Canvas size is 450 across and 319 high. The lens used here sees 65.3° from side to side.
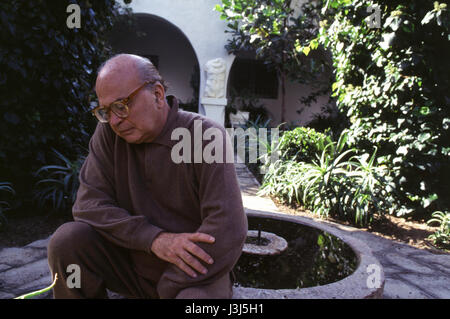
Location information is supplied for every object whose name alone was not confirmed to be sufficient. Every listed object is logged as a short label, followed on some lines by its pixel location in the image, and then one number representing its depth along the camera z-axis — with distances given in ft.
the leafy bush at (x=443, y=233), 11.03
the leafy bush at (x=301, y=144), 17.22
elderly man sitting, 4.24
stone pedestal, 29.63
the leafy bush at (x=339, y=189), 12.55
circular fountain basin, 4.72
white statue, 29.25
